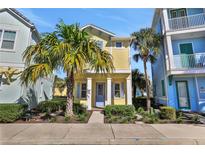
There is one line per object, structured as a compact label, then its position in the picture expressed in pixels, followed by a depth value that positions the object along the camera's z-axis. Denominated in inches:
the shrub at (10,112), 309.9
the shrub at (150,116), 331.6
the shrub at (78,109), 415.7
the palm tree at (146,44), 486.3
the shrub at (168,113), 354.9
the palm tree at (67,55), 309.6
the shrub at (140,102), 644.2
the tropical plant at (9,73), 383.9
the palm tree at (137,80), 795.4
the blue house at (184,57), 465.4
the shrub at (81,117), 335.4
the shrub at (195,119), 329.8
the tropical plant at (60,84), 1384.5
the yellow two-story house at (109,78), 510.9
